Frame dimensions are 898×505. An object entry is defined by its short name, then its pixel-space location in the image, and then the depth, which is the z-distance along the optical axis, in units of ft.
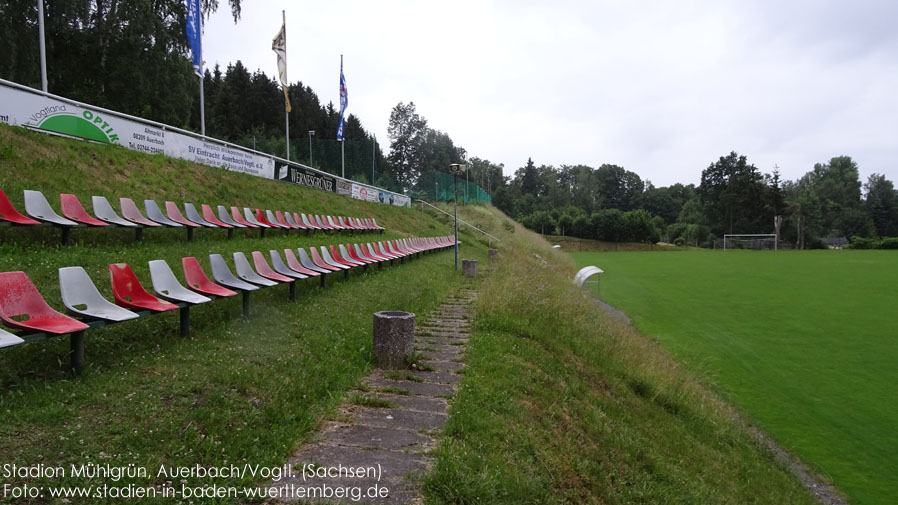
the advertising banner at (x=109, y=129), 34.19
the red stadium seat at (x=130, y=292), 14.66
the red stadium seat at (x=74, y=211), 23.88
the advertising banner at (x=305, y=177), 61.21
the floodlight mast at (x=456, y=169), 44.32
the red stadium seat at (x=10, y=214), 20.88
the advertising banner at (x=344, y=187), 74.02
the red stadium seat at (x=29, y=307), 11.62
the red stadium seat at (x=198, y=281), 18.21
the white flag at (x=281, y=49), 67.31
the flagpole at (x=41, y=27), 44.23
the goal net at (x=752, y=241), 237.04
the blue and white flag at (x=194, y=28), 57.11
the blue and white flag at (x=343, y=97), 85.92
